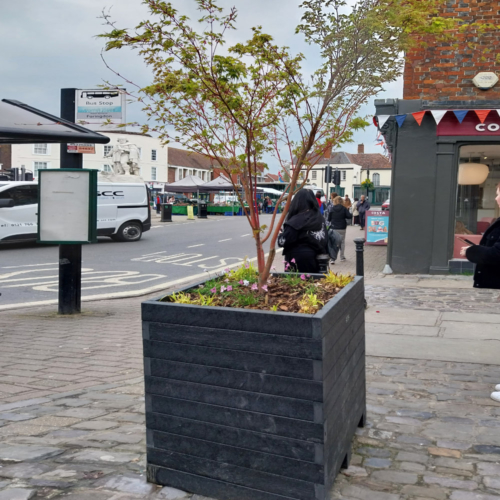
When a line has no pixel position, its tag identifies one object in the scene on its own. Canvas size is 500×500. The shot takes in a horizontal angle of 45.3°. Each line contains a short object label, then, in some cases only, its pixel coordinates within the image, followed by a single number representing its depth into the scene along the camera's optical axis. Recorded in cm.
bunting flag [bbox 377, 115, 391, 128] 1184
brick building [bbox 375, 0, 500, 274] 1182
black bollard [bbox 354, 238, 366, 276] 773
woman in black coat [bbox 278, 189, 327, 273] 704
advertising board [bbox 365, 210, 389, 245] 2014
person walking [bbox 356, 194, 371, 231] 2716
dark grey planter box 260
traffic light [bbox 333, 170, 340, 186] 2313
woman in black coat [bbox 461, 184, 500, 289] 441
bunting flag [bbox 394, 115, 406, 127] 1182
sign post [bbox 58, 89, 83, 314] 792
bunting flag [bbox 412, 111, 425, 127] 1158
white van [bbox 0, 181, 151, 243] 1720
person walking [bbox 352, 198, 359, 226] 3125
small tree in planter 343
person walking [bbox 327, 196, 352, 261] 1565
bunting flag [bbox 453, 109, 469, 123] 1132
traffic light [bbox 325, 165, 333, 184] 2113
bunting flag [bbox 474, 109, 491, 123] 1128
